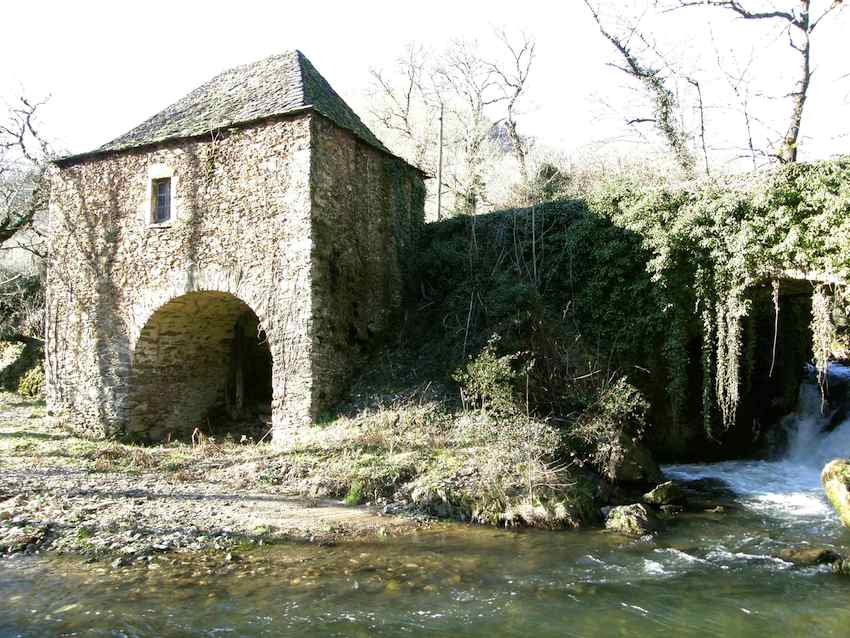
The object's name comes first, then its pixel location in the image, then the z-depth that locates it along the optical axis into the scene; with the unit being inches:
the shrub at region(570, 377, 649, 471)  369.7
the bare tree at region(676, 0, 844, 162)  595.8
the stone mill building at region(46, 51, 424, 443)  453.7
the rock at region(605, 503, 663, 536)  302.4
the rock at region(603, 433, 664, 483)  368.2
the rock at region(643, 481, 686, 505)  355.6
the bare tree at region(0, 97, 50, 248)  653.9
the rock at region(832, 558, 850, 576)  251.8
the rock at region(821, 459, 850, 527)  318.0
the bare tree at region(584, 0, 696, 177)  714.8
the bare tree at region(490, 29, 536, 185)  1097.4
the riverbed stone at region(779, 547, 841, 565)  265.4
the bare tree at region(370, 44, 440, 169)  1202.6
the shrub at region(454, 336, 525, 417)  396.5
